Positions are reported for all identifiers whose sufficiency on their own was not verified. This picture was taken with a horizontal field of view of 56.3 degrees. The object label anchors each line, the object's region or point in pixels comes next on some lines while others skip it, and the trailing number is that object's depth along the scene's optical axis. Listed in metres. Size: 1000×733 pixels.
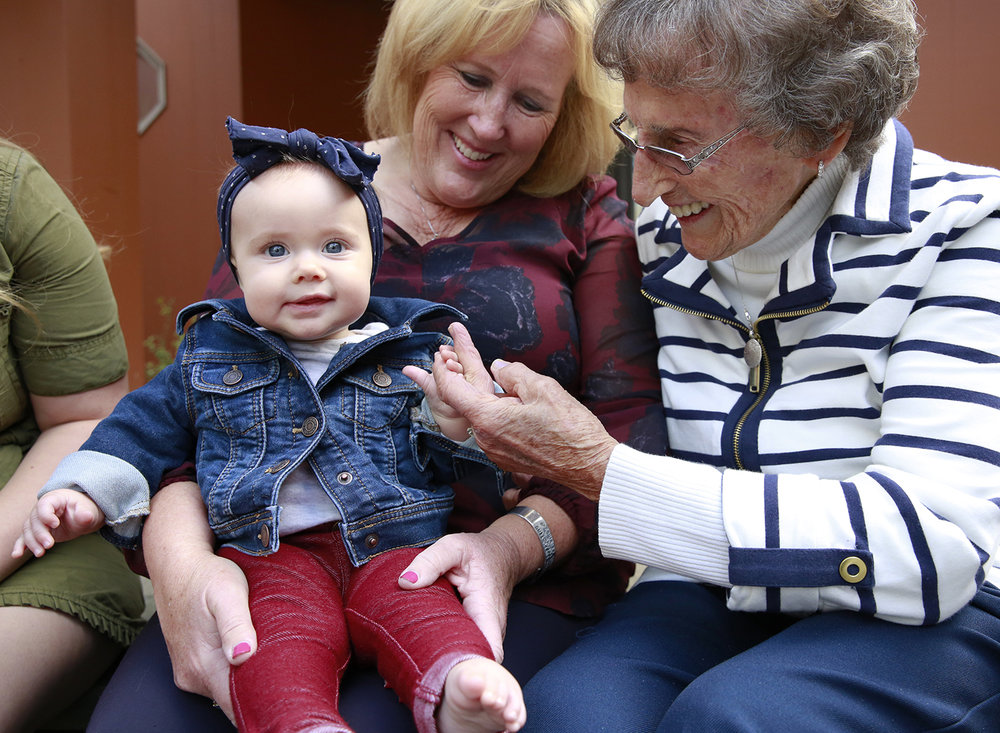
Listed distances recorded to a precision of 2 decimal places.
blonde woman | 1.86
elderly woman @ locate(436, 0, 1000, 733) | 1.52
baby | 1.69
